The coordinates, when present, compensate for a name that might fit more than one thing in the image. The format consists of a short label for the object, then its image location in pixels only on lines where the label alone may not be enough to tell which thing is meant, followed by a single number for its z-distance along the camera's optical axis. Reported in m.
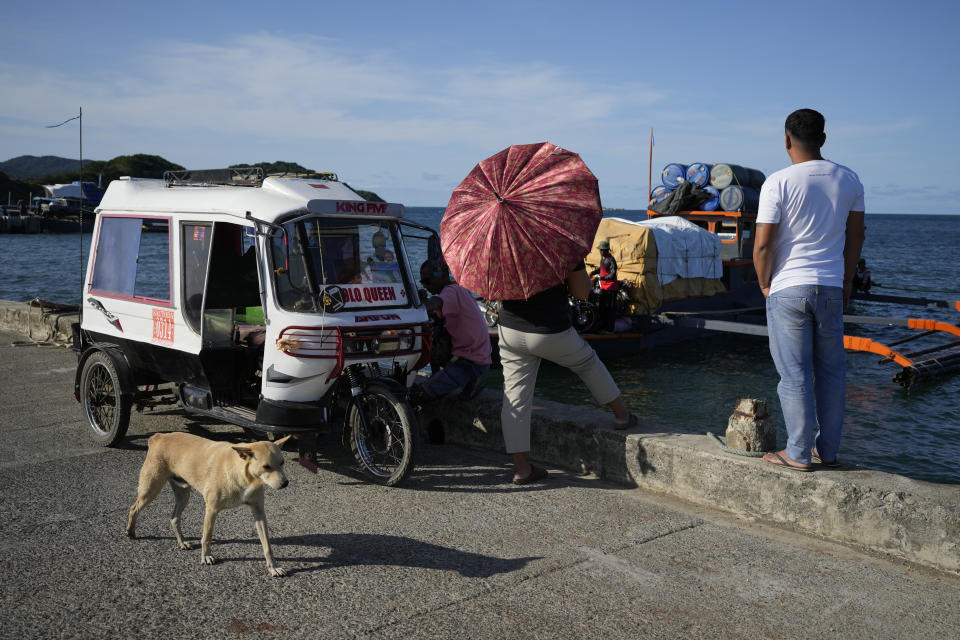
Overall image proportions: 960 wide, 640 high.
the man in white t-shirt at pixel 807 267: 4.68
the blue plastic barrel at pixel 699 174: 23.38
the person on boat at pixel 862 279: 25.80
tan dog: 4.12
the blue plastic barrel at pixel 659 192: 24.05
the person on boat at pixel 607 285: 18.08
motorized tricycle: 5.77
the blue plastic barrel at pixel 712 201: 23.12
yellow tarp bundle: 18.98
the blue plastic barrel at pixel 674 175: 23.78
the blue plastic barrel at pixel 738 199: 22.52
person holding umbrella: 5.20
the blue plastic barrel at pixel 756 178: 23.84
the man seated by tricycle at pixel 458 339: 6.72
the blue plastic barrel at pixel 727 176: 22.94
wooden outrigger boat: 15.27
